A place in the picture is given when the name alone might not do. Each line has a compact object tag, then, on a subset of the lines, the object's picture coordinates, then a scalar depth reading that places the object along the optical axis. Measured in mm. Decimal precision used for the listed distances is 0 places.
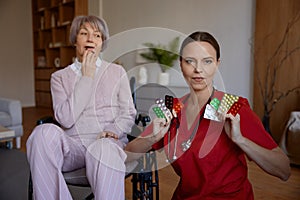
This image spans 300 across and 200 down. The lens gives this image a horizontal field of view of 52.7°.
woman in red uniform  735
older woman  1068
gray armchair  2938
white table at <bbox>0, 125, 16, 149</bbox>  2339
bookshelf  5254
